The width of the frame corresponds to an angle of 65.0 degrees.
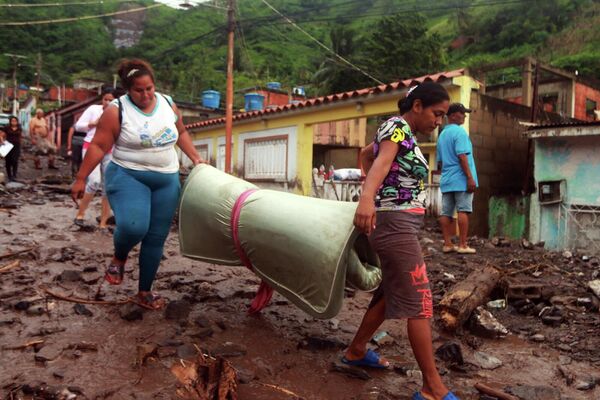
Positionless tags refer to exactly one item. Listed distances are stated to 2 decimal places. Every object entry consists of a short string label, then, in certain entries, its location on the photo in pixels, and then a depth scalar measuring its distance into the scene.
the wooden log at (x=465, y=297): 3.67
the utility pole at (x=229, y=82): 13.99
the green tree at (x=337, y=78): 27.42
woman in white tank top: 2.89
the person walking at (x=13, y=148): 10.31
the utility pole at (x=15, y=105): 35.68
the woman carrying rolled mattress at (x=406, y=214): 2.26
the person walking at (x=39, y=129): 12.35
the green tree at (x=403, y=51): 27.97
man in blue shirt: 5.37
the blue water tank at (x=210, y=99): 25.53
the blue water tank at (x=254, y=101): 20.38
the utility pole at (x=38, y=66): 38.78
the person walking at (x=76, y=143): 7.20
